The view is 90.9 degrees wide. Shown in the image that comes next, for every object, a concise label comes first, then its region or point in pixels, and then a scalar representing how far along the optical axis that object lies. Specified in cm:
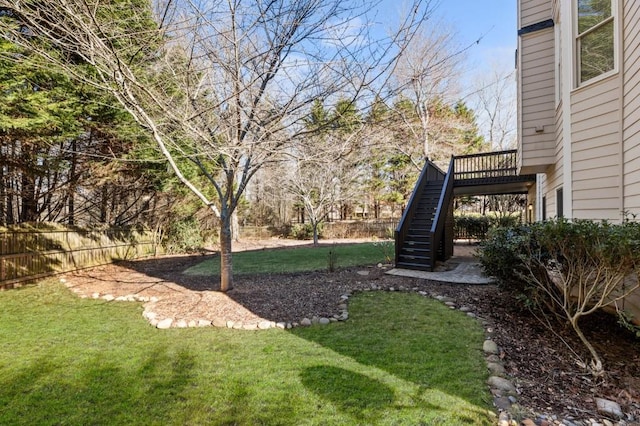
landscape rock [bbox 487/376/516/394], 262
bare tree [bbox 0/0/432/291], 325
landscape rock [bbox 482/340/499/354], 330
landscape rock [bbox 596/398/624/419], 236
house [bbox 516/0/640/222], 388
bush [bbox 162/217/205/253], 1230
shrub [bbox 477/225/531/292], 410
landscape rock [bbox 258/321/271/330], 401
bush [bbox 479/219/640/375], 293
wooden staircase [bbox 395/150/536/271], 756
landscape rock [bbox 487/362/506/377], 287
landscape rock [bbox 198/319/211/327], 409
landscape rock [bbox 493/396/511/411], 237
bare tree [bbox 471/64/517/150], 2145
